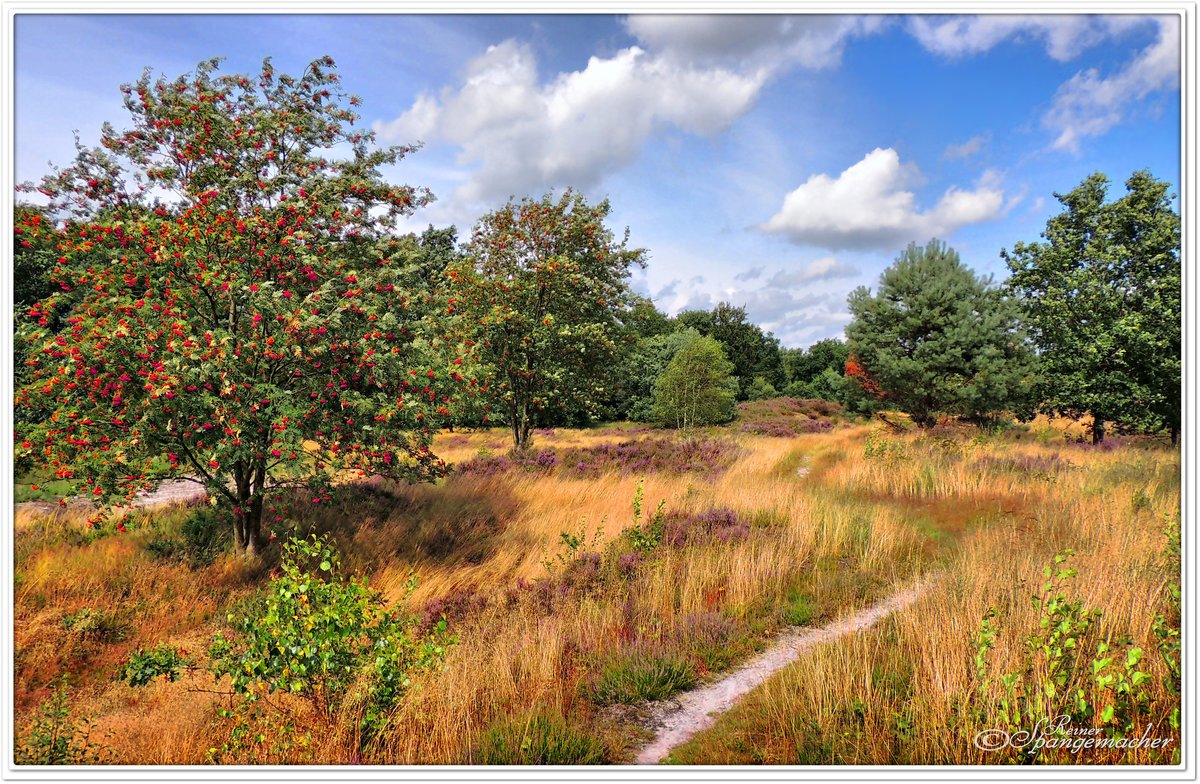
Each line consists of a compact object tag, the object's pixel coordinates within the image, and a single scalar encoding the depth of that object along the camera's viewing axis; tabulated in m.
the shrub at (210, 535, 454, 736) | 3.27
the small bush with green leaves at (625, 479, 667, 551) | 7.61
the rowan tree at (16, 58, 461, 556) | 5.77
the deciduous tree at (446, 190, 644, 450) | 15.02
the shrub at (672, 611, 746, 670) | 4.66
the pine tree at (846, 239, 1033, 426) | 17.88
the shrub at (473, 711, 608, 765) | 3.26
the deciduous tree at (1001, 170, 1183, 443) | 11.09
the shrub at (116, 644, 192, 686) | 4.84
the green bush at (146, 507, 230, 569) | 7.54
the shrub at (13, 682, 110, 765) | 3.38
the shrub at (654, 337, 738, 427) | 31.27
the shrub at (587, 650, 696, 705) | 4.04
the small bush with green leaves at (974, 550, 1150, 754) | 3.03
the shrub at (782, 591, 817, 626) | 5.54
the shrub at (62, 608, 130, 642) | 5.68
